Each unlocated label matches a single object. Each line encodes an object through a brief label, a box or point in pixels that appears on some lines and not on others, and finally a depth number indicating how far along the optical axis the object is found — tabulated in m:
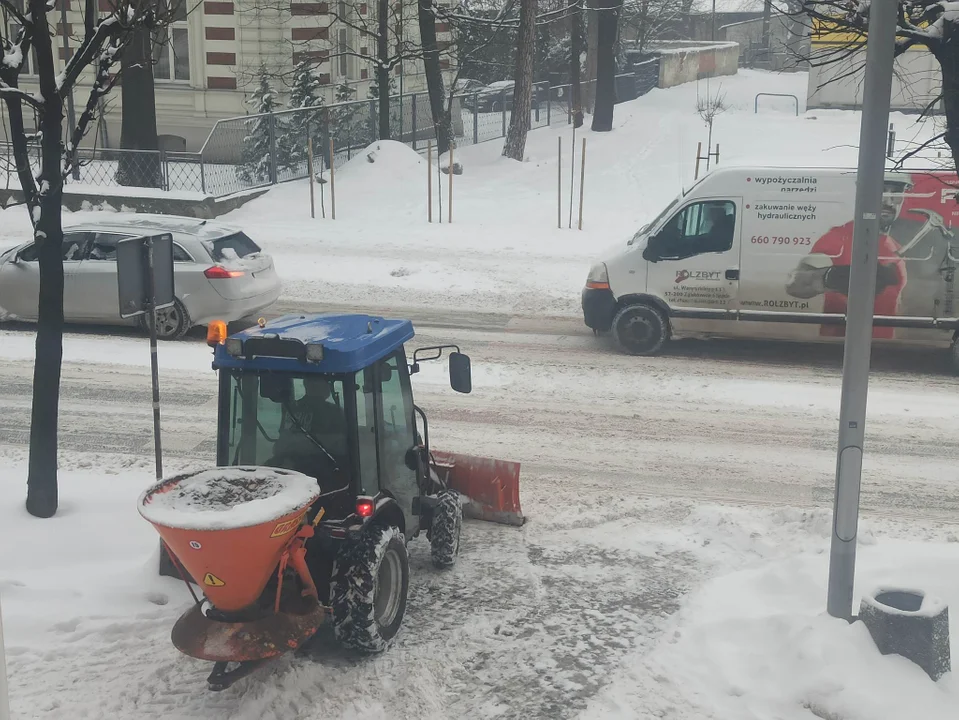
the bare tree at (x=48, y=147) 7.68
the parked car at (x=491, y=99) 30.64
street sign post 7.36
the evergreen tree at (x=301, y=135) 24.64
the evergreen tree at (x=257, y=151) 23.80
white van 12.38
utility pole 5.91
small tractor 5.42
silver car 13.68
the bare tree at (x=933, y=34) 6.55
